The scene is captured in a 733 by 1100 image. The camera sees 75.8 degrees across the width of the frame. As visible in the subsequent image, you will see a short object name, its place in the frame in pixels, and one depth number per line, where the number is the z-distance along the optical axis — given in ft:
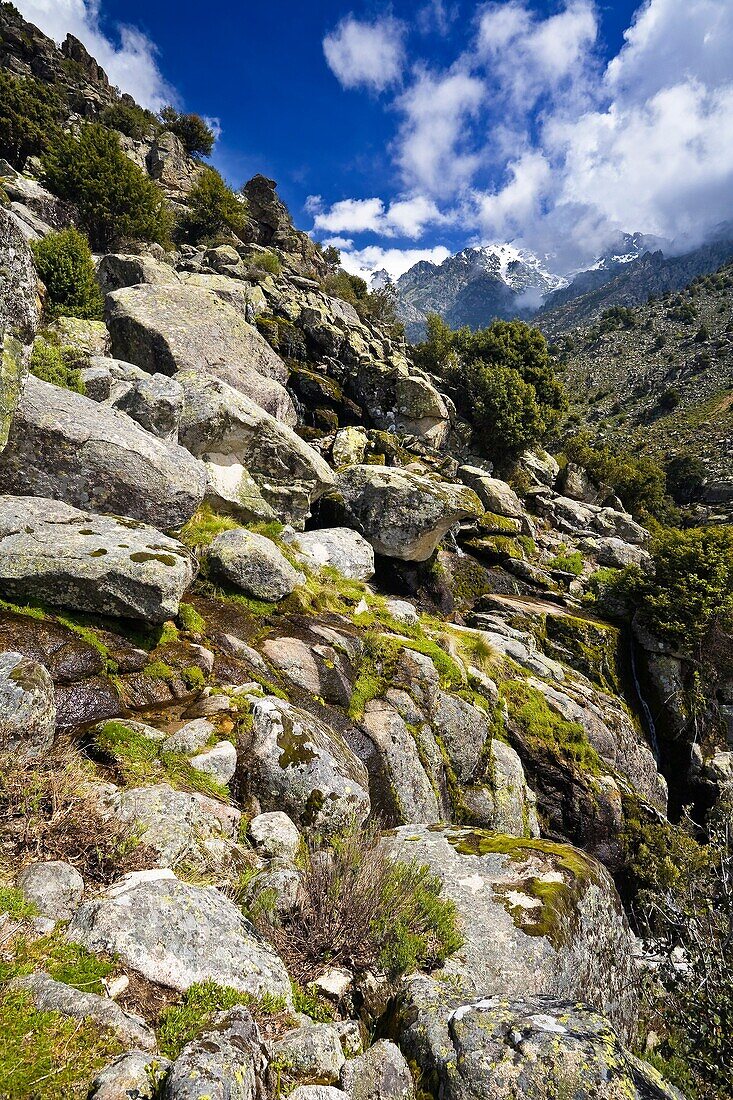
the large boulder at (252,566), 37.58
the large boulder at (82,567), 25.09
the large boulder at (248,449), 51.75
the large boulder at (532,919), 18.44
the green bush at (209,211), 132.36
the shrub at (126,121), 160.45
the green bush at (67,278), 62.64
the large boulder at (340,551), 53.36
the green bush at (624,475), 154.71
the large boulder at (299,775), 22.53
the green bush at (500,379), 118.32
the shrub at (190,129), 188.34
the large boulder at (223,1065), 8.93
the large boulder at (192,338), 60.34
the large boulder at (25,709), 16.89
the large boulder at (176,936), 12.39
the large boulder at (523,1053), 11.60
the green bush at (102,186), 90.27
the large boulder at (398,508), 61.26
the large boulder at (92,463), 32.12
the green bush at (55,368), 43.42
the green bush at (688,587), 68.64
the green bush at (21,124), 108.17
